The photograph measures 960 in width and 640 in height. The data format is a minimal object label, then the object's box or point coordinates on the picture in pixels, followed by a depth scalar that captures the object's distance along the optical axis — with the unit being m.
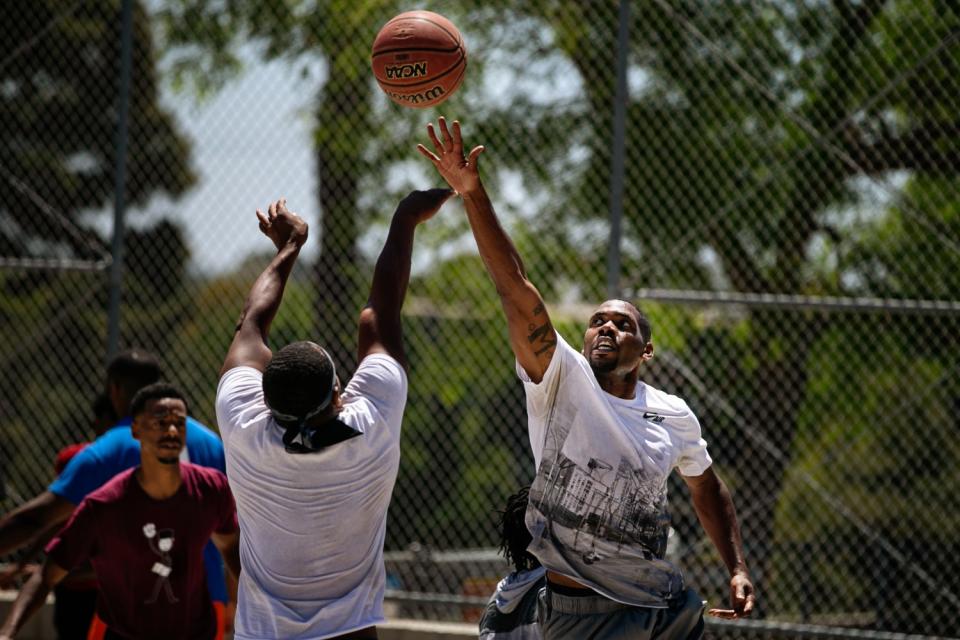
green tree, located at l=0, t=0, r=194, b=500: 16.52
